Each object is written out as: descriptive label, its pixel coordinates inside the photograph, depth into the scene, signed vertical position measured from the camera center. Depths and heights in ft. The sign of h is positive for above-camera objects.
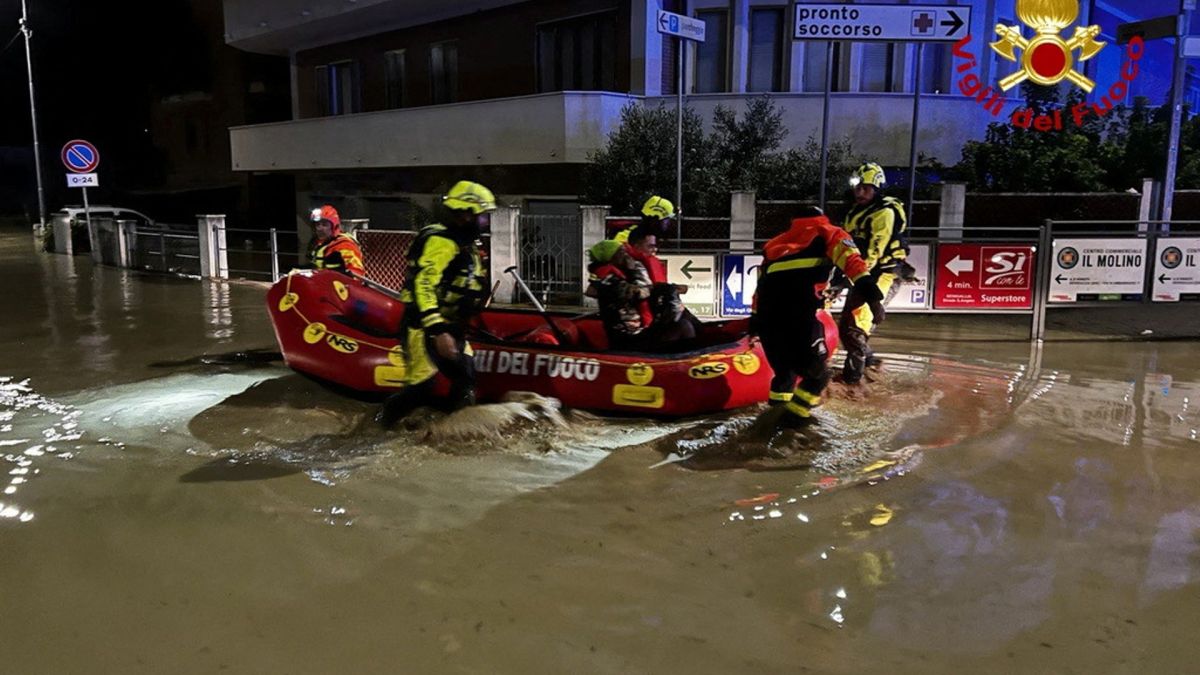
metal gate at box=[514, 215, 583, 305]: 43.45 -3.23
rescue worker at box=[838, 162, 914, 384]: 25.09 -1.38
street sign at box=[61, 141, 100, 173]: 63.82 +2.24
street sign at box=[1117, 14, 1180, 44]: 37.29 +6.92
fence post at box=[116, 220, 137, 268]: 64.69 -3.69
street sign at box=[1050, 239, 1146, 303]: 34.47 -2.73
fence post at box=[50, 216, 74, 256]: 76.07 -3.95
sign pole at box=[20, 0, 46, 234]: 85.97 +4.17
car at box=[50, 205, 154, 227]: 76.14 -2.17
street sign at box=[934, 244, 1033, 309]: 35.81 -3.16
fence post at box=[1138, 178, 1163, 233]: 44.96 -0.20
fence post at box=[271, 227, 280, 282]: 51.65 -4.02
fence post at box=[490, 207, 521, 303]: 43.34 -2.61
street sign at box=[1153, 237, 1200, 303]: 34.60 -2.76
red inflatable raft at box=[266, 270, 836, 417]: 21.50 -3.98
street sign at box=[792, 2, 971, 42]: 36.81 +6.83
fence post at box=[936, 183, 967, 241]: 44.34 -0.59
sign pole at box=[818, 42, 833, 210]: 38.37 +2.45
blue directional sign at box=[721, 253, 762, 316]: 37.24 -3.57
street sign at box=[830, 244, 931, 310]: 36.35 -3.72
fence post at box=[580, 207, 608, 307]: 41.91 -1.48
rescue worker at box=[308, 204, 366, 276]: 28.12 -1.74
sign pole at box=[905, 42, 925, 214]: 38.55 +2.51
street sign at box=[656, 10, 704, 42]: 39.11 +7.16
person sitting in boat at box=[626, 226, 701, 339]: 23.63 -2.44
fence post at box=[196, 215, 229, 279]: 56.44 -3.75
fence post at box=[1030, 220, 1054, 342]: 33.53 -3.20
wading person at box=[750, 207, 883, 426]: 19.65 -2.39
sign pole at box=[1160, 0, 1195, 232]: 36.63 +3.84
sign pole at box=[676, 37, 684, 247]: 40.68 +0.90
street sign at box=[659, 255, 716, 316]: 37.65 -3.47
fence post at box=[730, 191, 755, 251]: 42.47 -1.14
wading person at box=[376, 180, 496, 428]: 18.99 -2.25
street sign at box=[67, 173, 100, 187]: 64.49 +0.63
